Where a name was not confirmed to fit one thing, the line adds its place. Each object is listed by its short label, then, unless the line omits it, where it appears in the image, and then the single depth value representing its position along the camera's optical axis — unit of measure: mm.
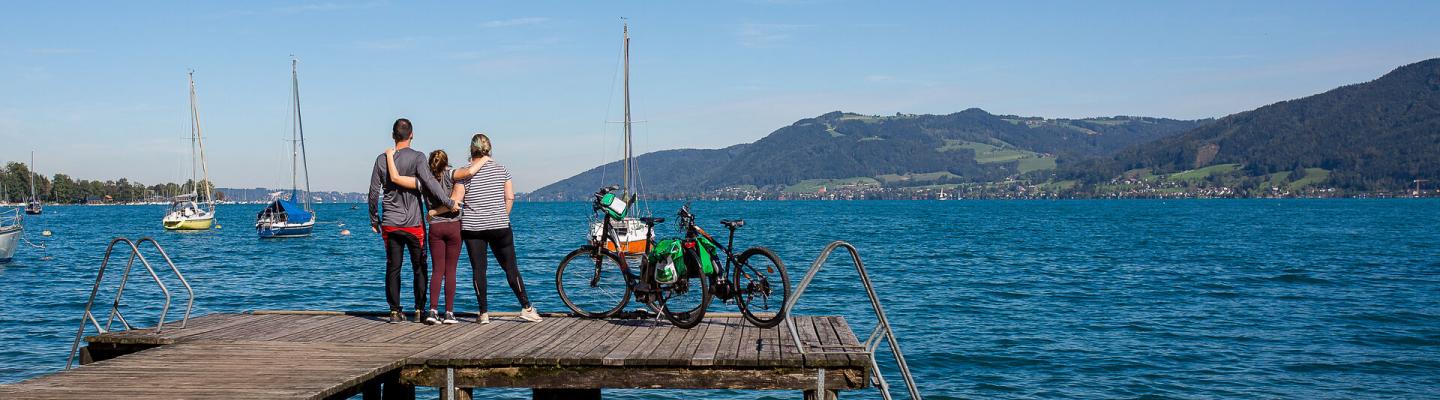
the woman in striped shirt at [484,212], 10531
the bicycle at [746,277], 10305
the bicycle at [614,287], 10445
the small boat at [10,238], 41094
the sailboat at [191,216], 85125
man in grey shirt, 10375
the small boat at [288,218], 70125
